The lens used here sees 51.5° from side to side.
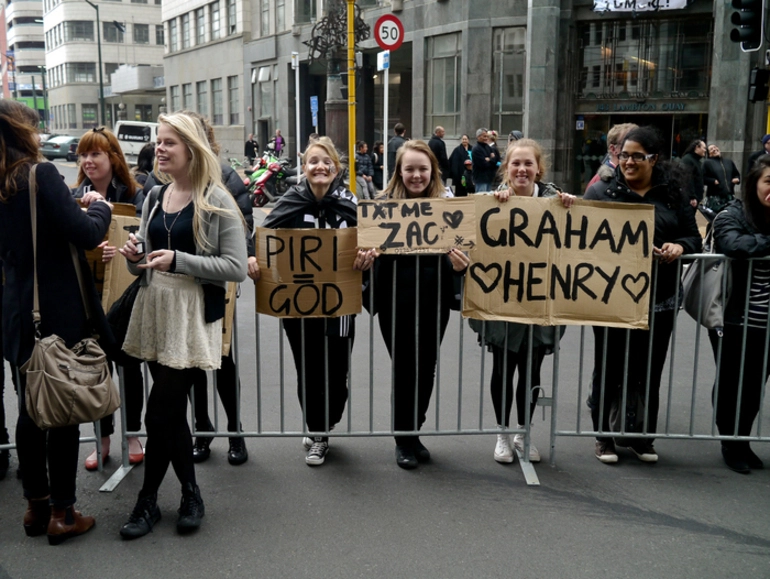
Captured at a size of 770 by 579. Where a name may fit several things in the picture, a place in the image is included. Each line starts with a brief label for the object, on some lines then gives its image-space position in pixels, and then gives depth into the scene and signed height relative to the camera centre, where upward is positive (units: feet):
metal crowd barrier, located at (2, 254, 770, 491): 15.71 -6.13
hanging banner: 75.41 +13.97
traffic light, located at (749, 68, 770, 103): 40.45 +3.56
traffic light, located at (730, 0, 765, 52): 37.04 +6.13
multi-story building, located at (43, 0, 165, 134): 256.11 +33.86
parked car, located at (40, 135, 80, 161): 162.50 +0.92
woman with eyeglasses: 15.61 -2.29
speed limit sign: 44.42 +6.66
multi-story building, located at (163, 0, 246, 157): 144.56 +18.16
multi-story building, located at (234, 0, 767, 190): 72.13 +7.94
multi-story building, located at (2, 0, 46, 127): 327.26 +44.48
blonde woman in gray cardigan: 12.66 -2.18
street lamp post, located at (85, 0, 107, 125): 160.37 +11.68
